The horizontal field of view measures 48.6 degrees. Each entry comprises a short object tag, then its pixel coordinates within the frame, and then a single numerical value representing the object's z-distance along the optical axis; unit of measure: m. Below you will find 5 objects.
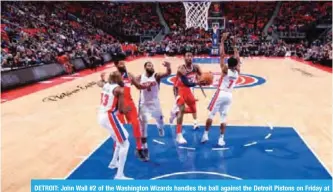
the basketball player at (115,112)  5.42
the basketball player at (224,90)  6.93
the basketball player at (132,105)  6.14
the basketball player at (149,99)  6.60
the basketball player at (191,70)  7.27
